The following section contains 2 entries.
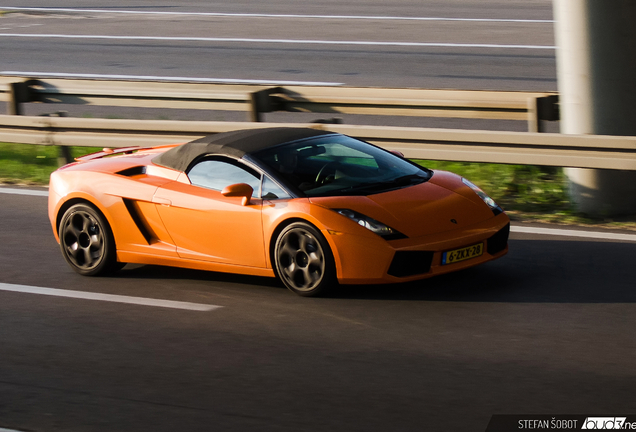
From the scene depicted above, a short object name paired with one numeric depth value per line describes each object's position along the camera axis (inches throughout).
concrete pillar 705.6
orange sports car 536.1
